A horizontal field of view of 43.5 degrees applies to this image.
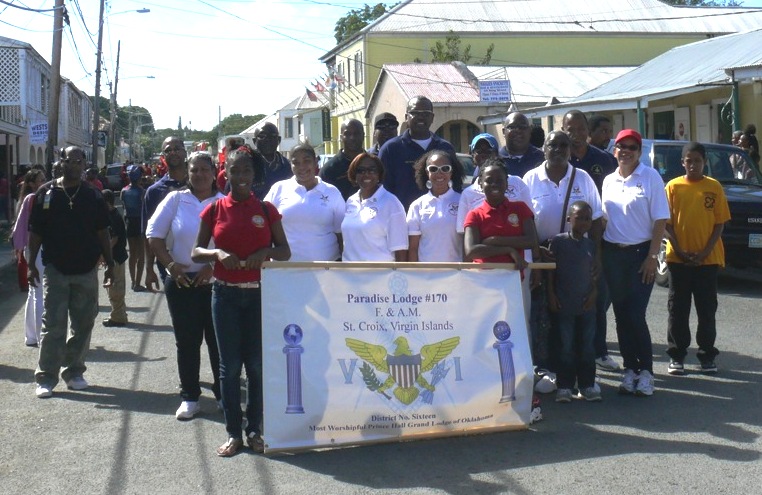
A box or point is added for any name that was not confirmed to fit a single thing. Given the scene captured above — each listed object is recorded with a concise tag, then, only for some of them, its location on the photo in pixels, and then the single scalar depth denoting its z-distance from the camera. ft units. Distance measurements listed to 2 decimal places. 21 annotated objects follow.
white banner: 19.77
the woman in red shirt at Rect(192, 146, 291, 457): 19.89
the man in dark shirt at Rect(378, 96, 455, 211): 25.93
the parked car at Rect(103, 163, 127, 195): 154.07
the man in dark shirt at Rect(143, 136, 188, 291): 25.57
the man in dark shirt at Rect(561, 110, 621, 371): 26.27
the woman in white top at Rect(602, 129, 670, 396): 24.18
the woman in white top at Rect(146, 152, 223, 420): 22.84
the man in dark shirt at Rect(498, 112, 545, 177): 25.82
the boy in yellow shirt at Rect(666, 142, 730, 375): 26.91
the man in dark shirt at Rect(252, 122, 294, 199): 26.61
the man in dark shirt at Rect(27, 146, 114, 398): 26.03
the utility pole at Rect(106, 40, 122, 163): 193.88
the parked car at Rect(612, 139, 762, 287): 40.42
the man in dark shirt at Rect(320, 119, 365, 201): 26.94
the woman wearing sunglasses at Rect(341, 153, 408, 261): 22.38
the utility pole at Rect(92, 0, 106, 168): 136.69
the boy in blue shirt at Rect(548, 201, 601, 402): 23.41
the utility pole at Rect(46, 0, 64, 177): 79.25
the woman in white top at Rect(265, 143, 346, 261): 22.57
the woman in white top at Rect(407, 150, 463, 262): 23.15
